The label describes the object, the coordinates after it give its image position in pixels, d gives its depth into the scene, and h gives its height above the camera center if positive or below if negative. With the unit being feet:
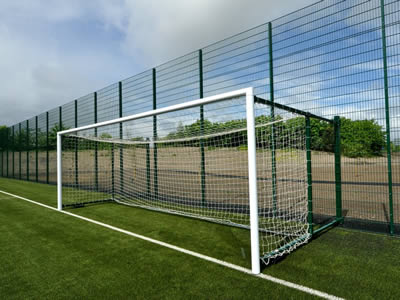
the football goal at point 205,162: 13.15 -0.62
